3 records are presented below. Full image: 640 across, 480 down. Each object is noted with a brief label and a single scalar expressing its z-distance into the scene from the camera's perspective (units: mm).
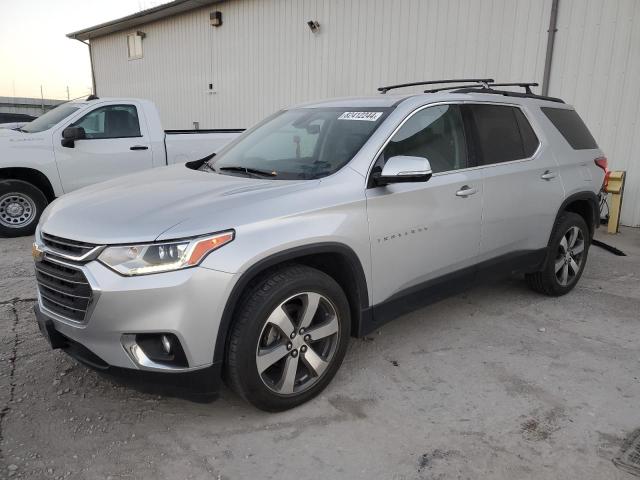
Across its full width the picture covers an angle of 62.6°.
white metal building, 7605
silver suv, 2447
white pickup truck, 6941
